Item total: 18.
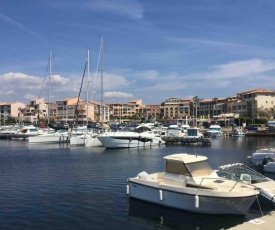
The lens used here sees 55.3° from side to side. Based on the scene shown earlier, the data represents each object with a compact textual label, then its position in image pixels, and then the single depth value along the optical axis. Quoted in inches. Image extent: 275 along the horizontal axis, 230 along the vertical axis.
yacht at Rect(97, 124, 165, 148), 1842.7
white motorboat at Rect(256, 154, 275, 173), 961.4
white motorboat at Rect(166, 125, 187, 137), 2397.9
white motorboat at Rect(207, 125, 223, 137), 3114.4
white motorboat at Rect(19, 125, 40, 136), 2815.1
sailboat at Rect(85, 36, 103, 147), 2009.3
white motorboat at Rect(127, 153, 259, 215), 533.6
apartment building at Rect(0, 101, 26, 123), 5767.2
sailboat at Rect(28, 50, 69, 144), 2348.2
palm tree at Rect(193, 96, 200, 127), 4689.1
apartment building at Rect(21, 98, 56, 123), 5634.2
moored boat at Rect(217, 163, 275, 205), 580.6
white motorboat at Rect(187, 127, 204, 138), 2353.7
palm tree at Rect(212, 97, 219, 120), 5396.3
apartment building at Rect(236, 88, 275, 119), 4261.8
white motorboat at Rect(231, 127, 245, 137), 3133.2
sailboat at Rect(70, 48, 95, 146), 2081.2
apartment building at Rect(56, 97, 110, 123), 5525.2
